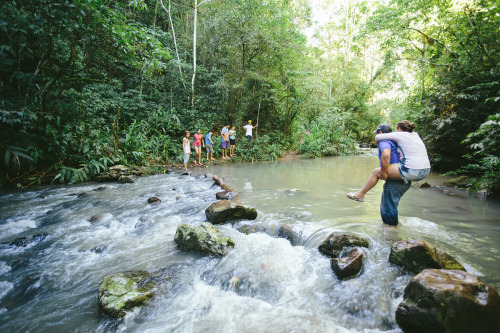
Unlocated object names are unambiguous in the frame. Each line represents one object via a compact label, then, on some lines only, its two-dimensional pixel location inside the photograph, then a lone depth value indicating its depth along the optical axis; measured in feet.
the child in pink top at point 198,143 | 39.95
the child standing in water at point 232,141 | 46.85
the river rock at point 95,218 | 16.72
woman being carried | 11.97
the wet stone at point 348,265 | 9.94
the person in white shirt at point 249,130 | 50.21
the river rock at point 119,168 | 30.82
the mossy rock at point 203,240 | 12.34
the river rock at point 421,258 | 9.19
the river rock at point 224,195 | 20.91
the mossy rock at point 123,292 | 8.38
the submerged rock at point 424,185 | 25.97
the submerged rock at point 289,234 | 13.63
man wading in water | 12.72
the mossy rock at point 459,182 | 25.62
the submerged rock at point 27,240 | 13.25
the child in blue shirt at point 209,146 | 43.15
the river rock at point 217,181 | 25.85
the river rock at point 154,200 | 20.73
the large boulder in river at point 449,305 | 6.32
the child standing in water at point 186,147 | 36.24
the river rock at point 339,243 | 11.75
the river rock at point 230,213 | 16.14
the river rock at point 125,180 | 28.66
